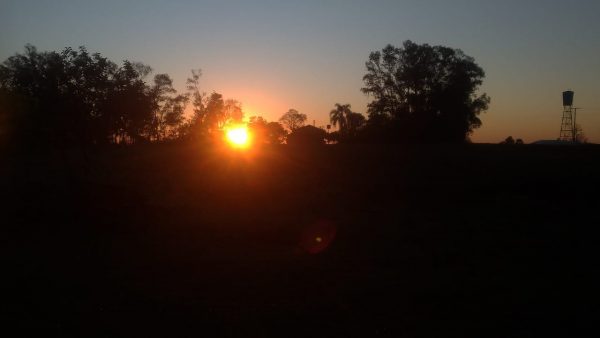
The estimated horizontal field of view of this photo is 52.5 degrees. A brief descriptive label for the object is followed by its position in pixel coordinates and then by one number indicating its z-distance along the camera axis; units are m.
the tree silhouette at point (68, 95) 21.00
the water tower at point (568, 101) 58.34
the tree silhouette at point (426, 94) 63.16
